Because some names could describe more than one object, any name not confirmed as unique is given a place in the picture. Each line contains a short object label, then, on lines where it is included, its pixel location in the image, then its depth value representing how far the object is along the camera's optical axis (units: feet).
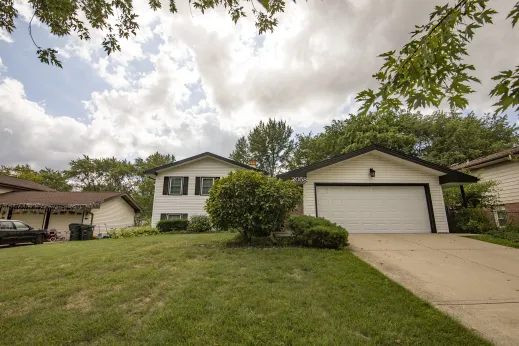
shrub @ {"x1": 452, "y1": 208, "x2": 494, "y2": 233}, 29.73
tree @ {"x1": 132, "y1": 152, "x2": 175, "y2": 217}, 106.11
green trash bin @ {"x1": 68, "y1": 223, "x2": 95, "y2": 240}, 44.83
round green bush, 21.49
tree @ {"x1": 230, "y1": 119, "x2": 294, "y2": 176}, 106.52
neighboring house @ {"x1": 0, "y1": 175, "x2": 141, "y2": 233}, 50.78
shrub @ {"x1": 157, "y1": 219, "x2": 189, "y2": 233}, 45.27
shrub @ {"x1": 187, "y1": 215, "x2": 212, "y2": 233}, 44.45
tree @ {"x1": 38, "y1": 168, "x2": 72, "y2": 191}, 113.09
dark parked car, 34.12
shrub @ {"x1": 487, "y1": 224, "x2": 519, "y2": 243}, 23.78
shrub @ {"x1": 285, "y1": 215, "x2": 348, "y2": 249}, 19.85
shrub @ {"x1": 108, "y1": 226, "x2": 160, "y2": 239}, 45.10
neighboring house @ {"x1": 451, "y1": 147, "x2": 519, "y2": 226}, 33.58
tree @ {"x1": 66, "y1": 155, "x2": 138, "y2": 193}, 115.24
